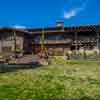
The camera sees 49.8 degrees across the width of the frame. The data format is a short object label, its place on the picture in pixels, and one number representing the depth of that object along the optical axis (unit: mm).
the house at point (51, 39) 22455
